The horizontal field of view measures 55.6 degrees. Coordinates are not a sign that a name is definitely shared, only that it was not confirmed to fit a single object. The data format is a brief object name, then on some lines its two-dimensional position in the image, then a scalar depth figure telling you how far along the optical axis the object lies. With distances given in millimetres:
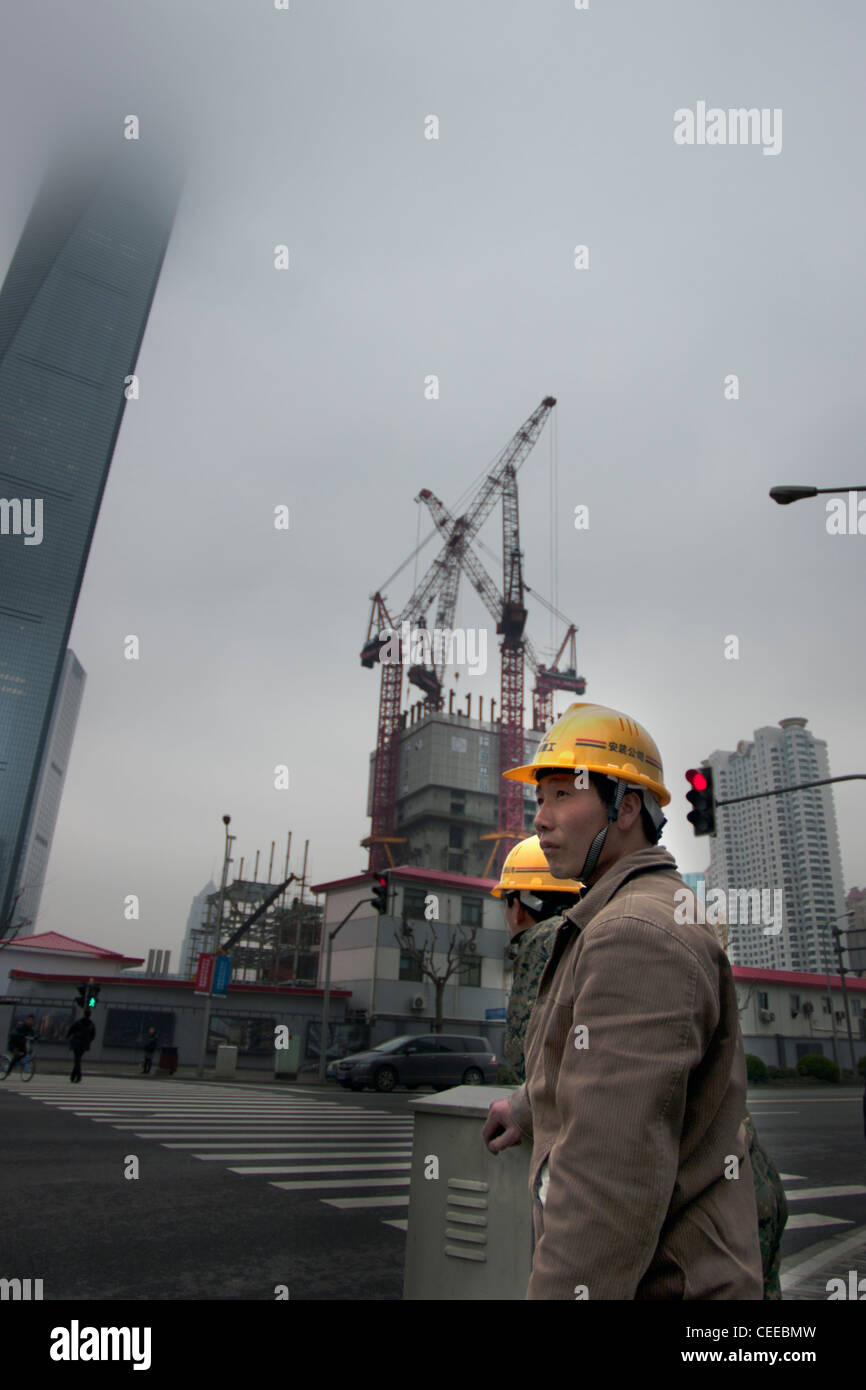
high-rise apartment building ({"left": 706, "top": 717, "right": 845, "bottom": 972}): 66750
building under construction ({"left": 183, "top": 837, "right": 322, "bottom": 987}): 58531
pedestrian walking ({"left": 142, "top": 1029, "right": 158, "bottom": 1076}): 27844
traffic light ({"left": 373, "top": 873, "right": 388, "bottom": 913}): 24331
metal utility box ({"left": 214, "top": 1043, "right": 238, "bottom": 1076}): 28859
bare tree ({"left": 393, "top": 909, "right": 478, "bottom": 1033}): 38219
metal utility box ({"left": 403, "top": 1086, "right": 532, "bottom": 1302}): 3145
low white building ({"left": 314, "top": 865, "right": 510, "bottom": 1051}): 40531
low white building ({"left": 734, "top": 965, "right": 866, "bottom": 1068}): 45938
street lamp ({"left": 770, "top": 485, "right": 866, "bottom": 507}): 11055
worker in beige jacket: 1296
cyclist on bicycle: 21219
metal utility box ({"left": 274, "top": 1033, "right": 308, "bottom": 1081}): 32312
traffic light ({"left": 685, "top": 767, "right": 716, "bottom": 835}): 12922
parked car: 24766
